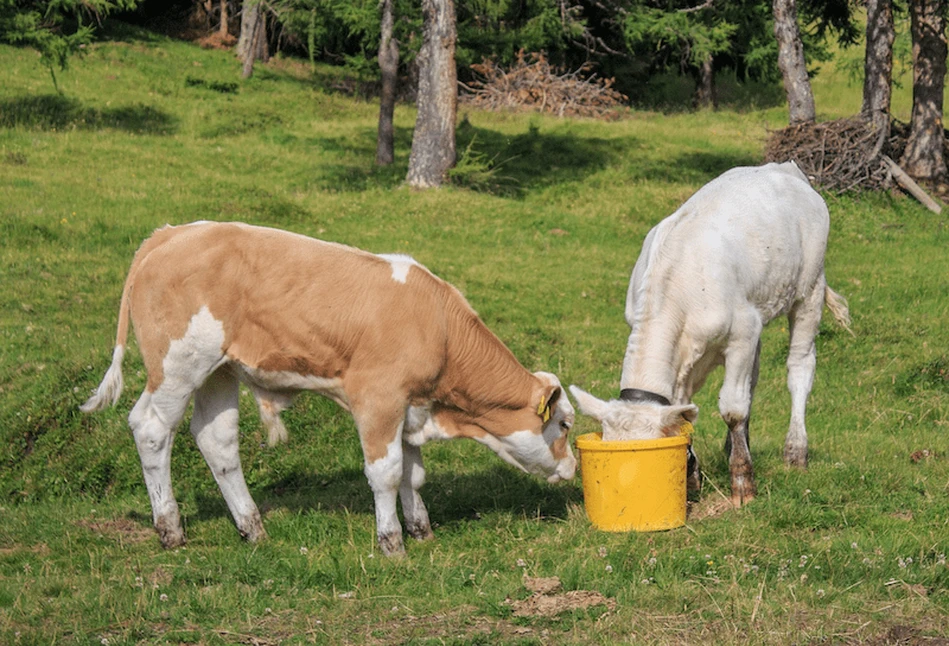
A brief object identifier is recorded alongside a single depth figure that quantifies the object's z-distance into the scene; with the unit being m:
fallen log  20.12
